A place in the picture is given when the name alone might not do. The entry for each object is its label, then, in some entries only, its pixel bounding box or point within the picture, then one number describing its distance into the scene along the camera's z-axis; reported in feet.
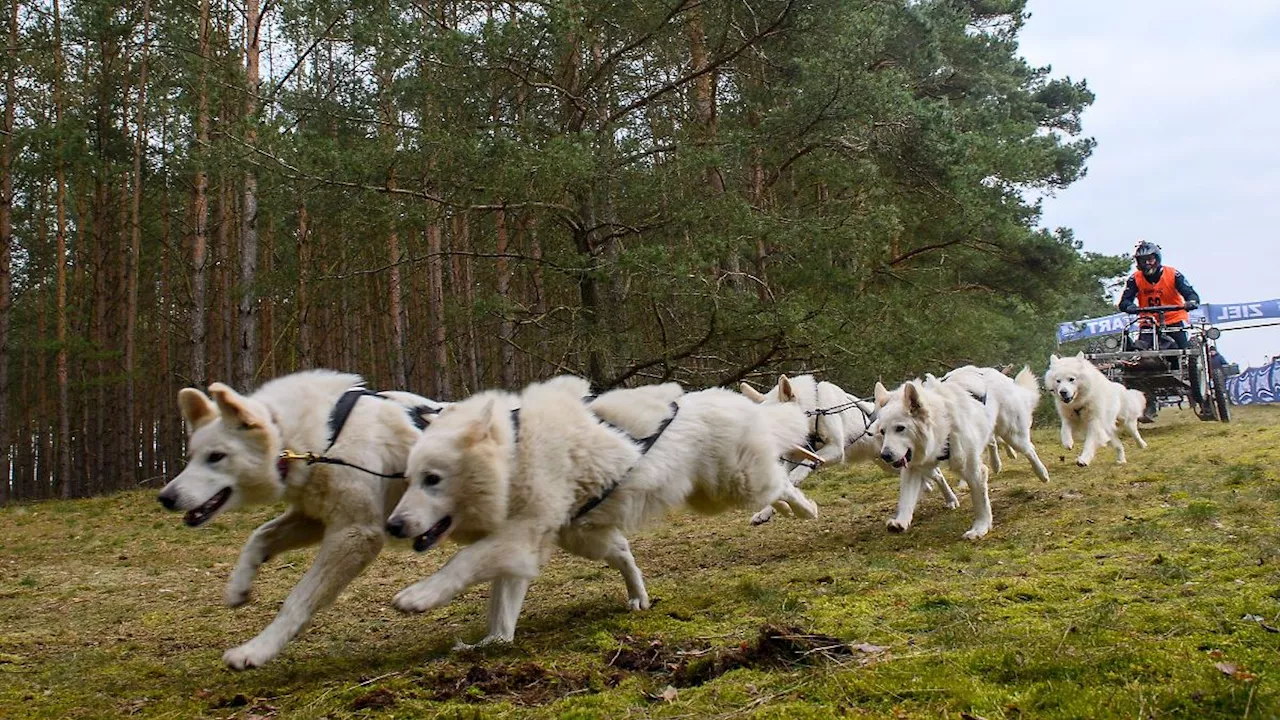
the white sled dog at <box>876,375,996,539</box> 20.83
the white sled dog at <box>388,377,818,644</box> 12.78
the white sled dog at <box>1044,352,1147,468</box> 31.71
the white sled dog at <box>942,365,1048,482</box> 24.99
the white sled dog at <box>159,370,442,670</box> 12.97
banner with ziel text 61.82
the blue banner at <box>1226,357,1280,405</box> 79.51
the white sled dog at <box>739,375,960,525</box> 25.08
